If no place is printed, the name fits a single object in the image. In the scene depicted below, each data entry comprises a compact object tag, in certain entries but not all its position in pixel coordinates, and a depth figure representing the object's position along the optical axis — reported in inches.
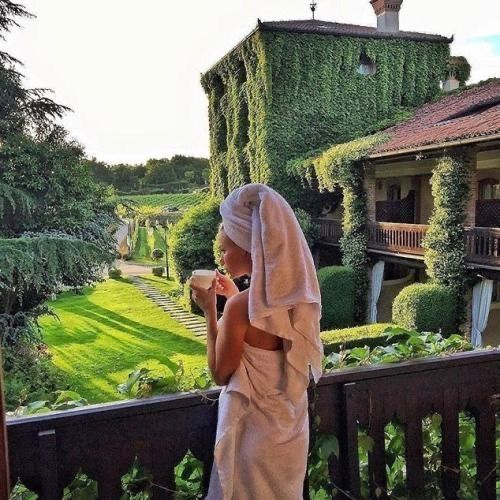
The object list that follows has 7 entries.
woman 44.1
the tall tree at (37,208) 228.4
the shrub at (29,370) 257.7
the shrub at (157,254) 792.3
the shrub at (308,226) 469.4
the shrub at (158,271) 724.5
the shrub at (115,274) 696.7
